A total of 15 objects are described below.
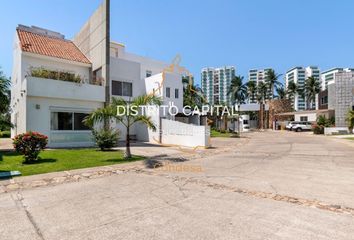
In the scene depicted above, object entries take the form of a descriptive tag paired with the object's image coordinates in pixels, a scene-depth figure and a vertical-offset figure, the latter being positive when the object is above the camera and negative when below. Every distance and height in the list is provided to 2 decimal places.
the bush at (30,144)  10.48 -1.01
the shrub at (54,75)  16.48 +3.16
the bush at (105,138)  14.68 -1.07
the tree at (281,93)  69.78 +7.91
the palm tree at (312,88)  70.88 +9.36
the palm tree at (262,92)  64.50 +7.40
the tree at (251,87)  65.58 +8.86
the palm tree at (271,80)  64.44 +10.57
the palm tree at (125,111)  11.77 +0.45
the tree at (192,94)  35.78 +4.28
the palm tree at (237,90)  61.44 +7.53
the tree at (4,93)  14.47 +1.64
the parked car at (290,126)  46.38 -1.11
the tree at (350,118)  25.59 +0.21
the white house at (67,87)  16.31 +2.69
